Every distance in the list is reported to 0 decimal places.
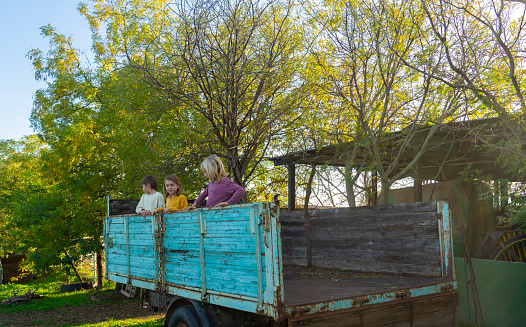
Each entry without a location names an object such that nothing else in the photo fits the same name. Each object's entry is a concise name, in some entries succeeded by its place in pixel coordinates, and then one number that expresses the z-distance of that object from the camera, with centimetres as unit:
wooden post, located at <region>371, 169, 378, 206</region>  1189
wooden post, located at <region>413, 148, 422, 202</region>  1032
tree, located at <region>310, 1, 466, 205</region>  888
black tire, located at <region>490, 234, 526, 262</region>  833
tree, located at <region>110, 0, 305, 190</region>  917
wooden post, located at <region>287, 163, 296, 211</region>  1325
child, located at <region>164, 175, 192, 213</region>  599
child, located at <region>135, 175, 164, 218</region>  612
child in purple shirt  498
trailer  338
